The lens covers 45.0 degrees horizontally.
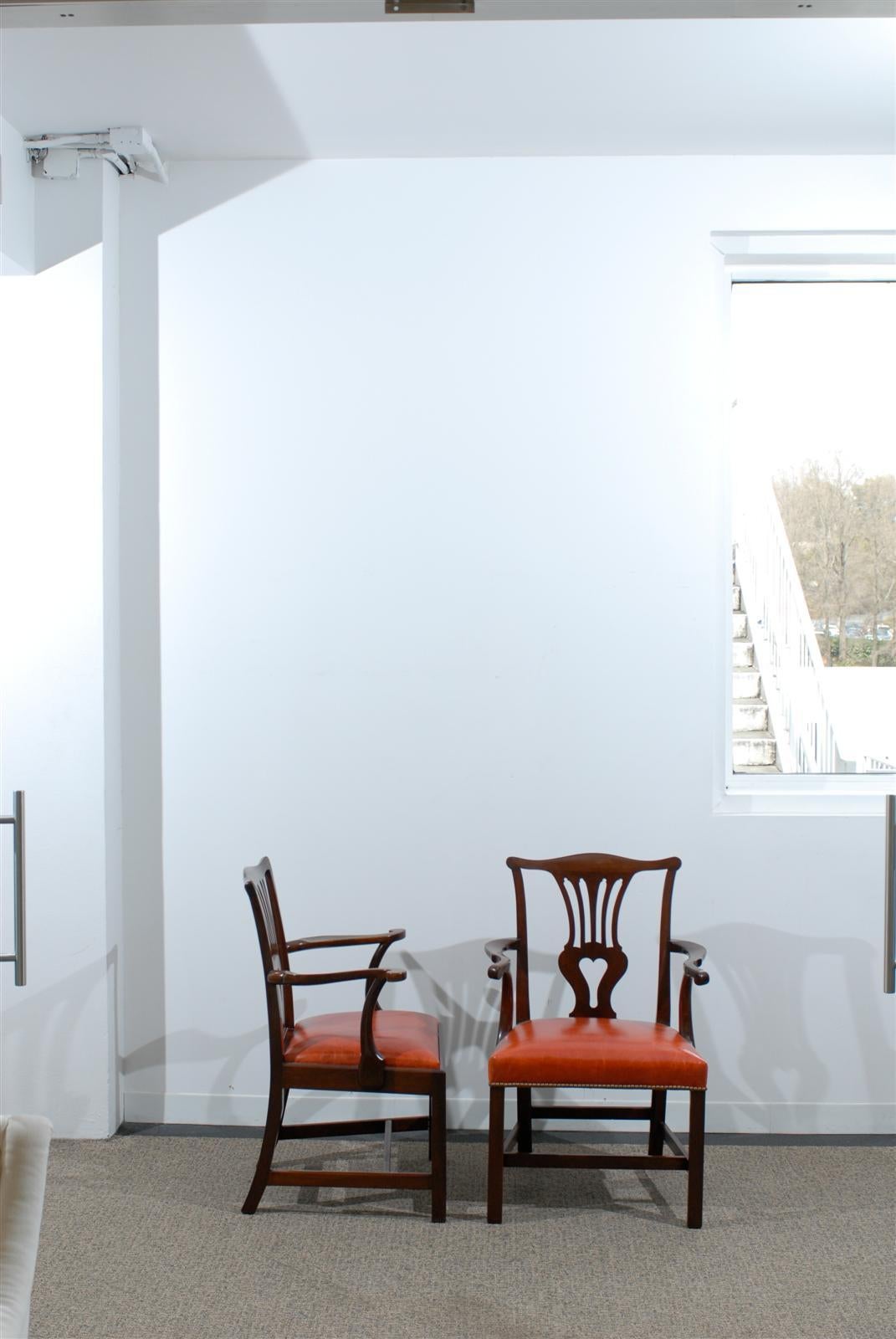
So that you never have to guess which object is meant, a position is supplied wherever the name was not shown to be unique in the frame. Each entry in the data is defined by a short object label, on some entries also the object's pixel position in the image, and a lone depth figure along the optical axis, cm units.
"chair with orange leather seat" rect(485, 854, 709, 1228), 286
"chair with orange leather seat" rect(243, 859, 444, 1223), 290
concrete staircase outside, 377
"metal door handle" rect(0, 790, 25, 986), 273
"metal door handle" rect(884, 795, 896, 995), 257
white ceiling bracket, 339
